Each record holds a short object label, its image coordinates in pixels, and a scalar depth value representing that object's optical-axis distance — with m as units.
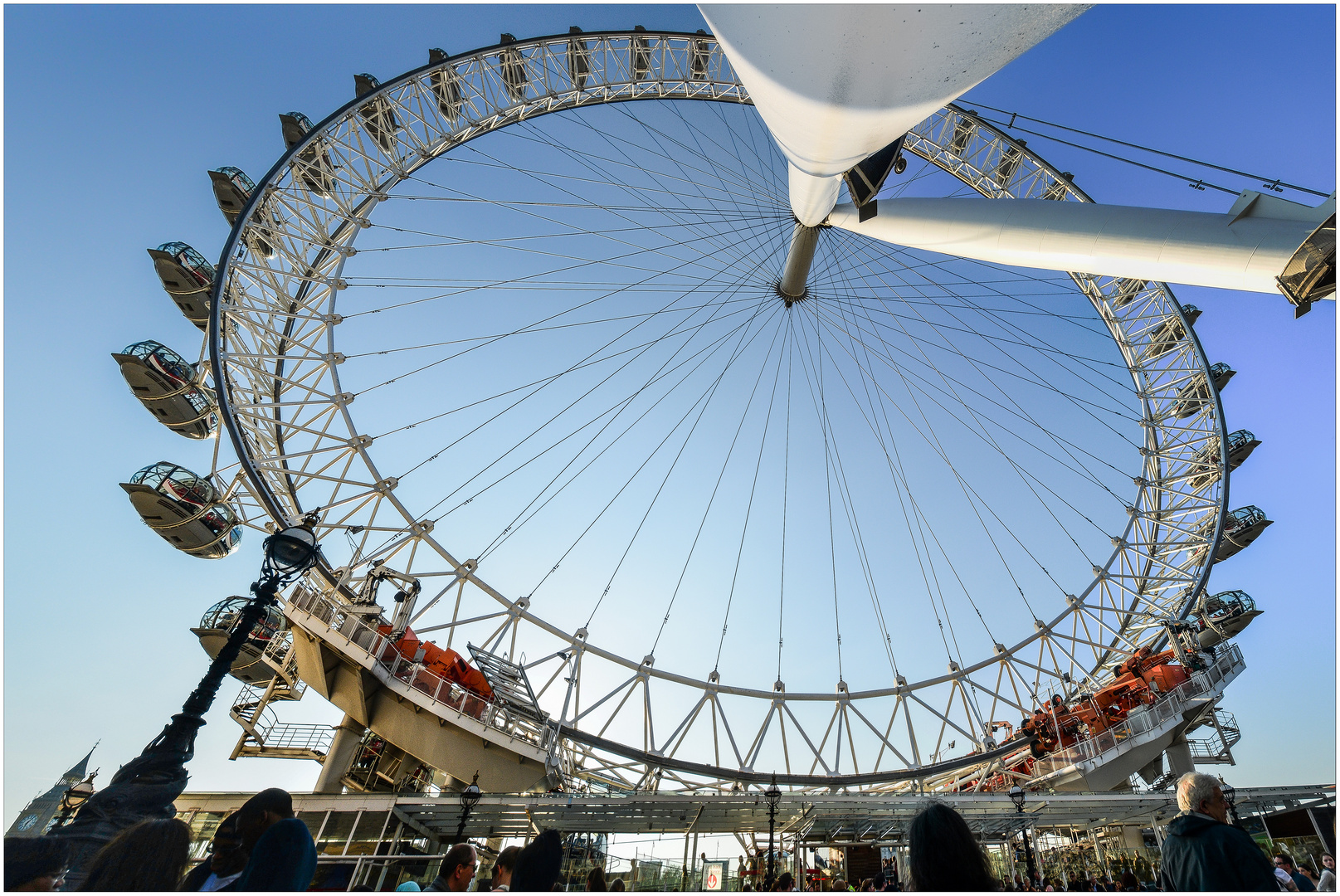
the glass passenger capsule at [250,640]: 26.06
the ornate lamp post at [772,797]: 17.05
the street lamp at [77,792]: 9.64
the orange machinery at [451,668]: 23.06
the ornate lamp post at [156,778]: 4.89
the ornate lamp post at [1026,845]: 18.81
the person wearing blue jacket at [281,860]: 3.21
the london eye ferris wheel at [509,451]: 21.67
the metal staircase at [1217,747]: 27.89
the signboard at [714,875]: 20.33
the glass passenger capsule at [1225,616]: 29.28
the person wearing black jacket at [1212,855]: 3.79
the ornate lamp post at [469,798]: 16.98
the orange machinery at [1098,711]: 27.64
